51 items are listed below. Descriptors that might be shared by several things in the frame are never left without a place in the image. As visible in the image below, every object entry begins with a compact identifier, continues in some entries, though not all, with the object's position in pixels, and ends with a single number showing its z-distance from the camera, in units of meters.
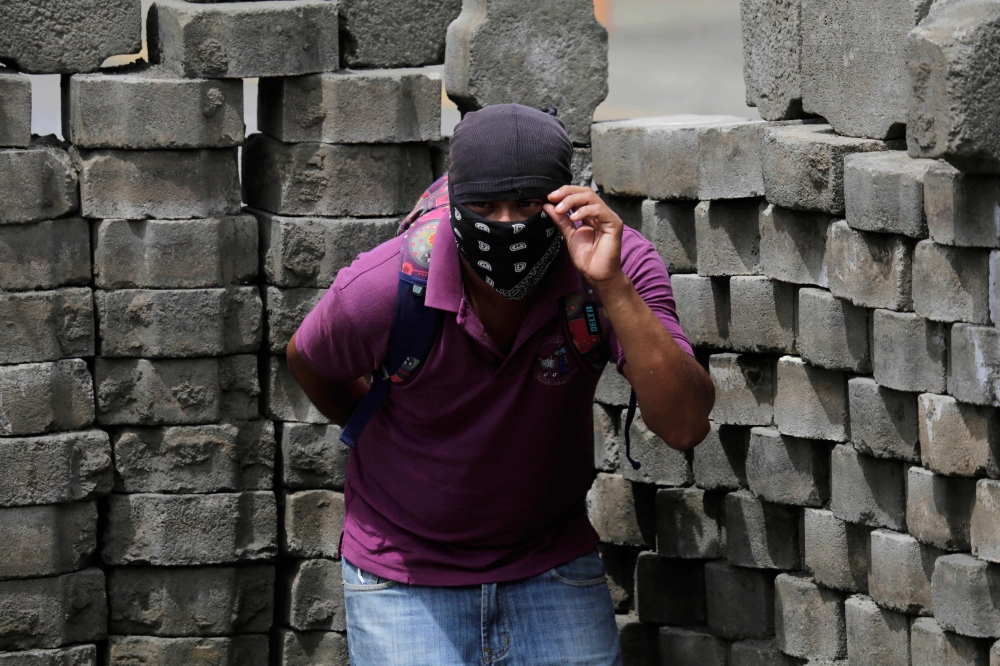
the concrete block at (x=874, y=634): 9.40
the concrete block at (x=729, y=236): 10.45
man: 8.00
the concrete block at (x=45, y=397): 11.01
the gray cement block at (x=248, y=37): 10.83
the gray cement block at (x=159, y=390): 11.37
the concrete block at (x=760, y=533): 10.49
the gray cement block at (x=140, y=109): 10.85
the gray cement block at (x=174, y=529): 11.51
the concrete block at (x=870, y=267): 8.76
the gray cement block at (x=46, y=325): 10.95
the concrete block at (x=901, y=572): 9.06
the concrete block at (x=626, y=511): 11.59
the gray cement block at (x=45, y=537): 11.16
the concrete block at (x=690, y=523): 11.12
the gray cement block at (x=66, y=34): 10.73
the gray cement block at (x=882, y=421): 9.03
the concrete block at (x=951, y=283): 8.11
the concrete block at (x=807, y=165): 9.24
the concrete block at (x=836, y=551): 9.78
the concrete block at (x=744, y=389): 10.54
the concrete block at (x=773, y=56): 10.18
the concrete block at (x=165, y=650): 11.70
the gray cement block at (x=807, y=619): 10.09
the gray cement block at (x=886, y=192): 8.48
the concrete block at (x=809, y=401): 9.79
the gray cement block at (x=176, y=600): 11.68
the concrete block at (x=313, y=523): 11.86
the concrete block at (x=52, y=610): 11.30
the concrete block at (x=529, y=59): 11.23
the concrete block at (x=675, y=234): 10.96
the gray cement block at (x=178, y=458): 11.48
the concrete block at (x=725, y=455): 10.87
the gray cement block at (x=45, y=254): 10.90
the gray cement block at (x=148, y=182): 11.01
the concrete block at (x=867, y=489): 9.31
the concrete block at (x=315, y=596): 11.94
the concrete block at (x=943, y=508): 8.64
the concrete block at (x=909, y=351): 8.59
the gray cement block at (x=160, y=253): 11.12
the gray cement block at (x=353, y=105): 11.15
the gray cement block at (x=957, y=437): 8.29
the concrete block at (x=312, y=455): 11.73
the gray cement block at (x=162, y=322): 11.23
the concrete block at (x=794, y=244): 9.66
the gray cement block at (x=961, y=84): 7.55
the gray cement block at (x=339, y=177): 11.28
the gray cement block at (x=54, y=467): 11.07
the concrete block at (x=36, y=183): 10.75
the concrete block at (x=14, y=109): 10.67
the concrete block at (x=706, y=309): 10.73
